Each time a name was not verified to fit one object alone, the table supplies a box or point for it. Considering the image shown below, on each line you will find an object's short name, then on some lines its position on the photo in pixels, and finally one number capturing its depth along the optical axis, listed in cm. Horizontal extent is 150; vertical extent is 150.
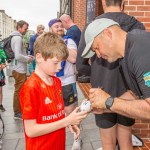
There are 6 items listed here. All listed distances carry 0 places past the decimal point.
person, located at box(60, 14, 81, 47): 293
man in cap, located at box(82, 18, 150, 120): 125
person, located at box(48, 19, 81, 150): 257
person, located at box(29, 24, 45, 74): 603
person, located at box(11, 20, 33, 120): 372
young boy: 141
